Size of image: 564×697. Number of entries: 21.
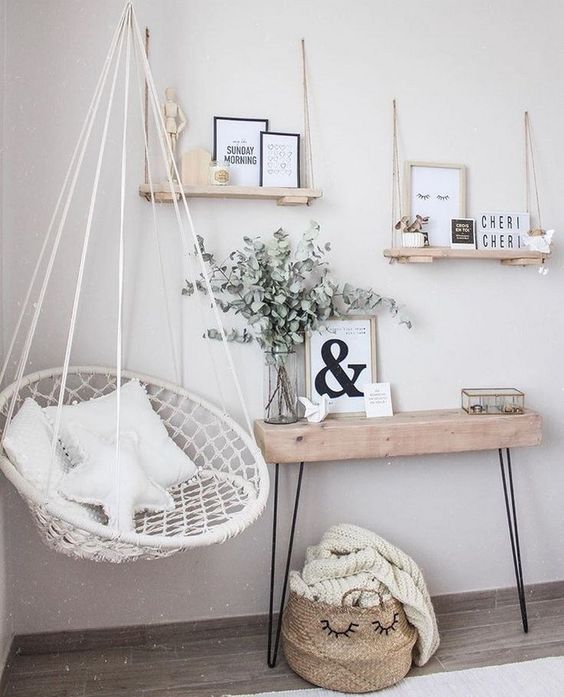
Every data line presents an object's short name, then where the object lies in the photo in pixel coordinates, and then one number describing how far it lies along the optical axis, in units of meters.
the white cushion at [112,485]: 1.79
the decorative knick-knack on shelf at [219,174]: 2.27
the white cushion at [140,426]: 2.06
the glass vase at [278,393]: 2.34
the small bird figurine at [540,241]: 2.52
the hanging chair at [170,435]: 1.66
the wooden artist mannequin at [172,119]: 2.28
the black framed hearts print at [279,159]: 2.38
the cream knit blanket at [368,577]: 2.17
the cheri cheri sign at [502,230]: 2.57
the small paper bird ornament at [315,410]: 2.34
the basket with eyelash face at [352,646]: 2.11
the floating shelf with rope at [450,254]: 2.41
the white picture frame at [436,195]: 2.54
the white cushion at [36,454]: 1.76
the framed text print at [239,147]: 2.36
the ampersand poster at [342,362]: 2.46
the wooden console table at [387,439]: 2.23
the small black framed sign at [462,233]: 2.51
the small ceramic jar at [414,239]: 2.43
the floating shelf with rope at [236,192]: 2.24
